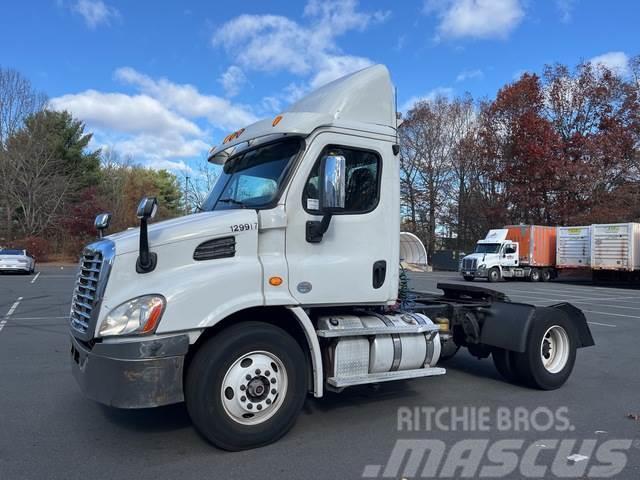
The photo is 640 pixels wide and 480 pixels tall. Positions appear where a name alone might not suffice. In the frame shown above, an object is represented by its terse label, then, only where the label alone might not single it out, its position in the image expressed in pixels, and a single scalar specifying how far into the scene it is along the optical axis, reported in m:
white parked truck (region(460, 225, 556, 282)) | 31.86
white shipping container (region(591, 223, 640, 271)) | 29.00
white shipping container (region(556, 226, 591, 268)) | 31.59
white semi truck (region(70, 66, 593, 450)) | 4.14
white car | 27.78
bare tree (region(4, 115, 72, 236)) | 43.34
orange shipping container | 32.97
